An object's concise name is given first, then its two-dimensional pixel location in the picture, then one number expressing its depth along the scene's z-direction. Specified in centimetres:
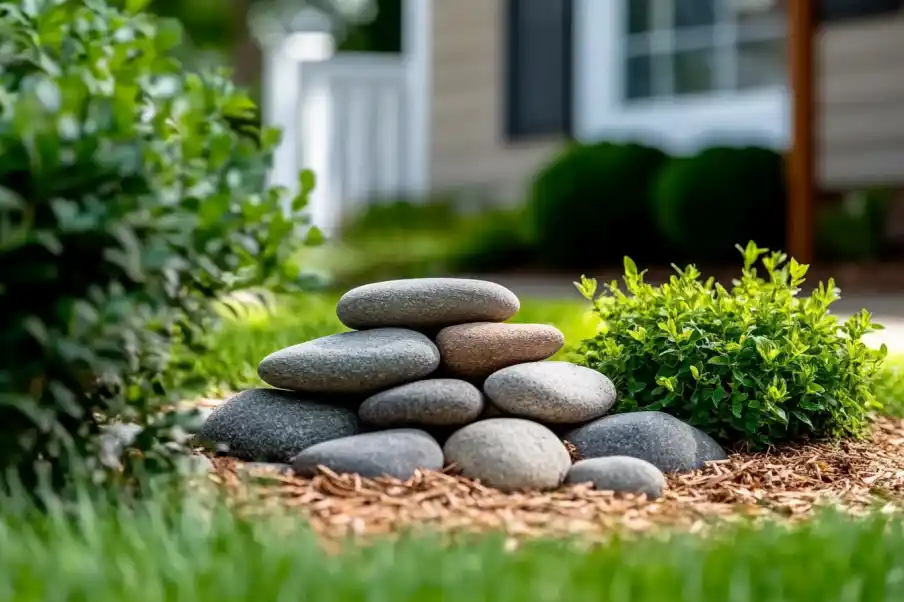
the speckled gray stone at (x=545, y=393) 359
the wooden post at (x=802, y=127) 877
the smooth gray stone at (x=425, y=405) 350
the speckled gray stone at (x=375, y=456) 331
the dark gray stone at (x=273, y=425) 359
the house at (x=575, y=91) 1005
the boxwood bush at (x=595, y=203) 1039
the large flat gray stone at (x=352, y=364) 360
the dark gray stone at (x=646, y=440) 365
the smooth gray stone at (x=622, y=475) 333
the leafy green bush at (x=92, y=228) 271
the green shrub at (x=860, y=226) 948
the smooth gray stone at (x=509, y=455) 333
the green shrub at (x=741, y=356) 388
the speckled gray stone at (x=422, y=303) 383
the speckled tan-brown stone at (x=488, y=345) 377
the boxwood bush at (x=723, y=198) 966
